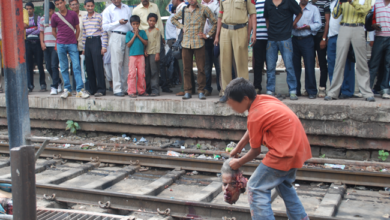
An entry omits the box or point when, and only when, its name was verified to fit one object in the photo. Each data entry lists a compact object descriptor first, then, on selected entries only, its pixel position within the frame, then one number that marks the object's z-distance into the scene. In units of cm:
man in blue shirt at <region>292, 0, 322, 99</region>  707
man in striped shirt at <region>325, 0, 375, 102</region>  650
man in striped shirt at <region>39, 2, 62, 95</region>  898
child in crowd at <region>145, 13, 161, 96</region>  809
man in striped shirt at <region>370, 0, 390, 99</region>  665
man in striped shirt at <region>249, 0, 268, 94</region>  729
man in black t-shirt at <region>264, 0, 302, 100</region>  690
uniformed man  690
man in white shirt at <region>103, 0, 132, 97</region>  816
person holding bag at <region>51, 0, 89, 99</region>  816
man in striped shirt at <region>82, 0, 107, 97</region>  822
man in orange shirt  299
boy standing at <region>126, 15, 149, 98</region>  797
